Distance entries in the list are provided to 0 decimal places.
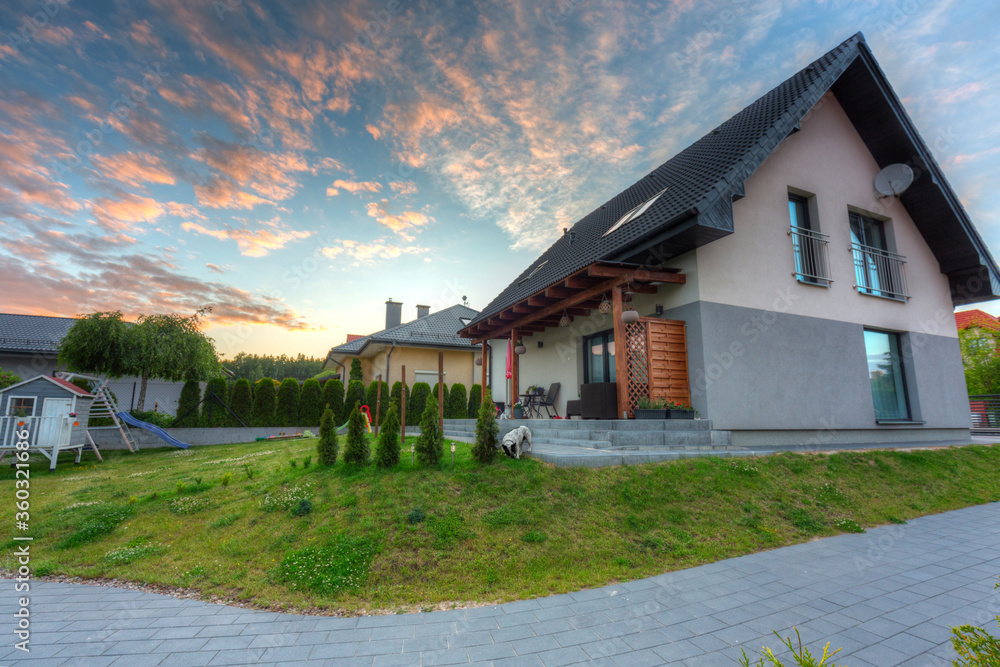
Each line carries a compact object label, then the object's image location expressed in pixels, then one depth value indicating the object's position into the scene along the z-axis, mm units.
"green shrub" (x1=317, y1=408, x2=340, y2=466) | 5973
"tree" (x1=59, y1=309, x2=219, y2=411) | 13758
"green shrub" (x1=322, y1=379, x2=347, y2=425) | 15719
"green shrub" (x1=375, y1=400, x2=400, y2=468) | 5505
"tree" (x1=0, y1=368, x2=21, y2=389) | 11906
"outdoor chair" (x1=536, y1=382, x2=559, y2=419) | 11305
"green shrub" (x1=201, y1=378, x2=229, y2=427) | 14461
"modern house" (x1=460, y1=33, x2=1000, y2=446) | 7227
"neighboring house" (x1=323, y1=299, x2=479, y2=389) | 18453
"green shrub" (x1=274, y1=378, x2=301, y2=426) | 15227
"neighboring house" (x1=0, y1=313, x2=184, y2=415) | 18594
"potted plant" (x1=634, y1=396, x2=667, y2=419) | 6887
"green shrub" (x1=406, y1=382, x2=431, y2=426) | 15950
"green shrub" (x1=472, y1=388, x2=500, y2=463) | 5441
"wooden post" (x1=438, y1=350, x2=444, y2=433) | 5648
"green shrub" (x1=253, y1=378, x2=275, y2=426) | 14977
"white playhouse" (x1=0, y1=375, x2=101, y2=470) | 9375
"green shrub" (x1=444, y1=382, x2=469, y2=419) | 16500
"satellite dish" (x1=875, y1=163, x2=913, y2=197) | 9727
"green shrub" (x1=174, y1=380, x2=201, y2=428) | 14195
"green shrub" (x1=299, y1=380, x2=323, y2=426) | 15398
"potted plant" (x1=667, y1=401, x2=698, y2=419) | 6969
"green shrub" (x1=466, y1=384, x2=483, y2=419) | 16734
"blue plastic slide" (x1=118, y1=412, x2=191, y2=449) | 12938
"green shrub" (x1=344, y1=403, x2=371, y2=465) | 5688
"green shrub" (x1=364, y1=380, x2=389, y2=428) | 16125
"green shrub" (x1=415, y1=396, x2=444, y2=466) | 5453
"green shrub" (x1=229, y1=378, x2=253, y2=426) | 14758
